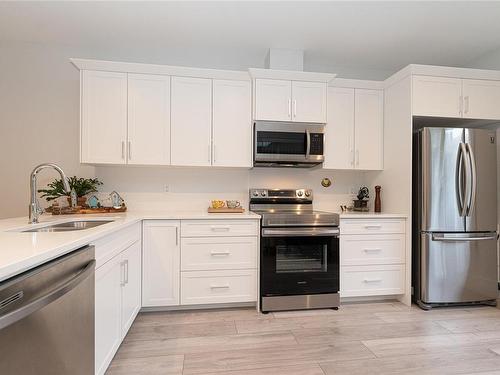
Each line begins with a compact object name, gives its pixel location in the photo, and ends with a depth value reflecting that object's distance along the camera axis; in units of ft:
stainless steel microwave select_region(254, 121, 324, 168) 9.36
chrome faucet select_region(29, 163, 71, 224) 5.56
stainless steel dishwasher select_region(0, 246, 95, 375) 2.51
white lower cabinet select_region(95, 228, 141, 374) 4.78
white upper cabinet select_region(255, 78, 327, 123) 9.30
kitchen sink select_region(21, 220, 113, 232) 6.10
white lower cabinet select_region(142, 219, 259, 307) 8.07
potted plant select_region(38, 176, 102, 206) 8.80
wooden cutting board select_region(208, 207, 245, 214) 9.39
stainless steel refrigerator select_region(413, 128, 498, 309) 8.54
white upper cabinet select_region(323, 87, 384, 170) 9.98
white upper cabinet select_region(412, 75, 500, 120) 8.90
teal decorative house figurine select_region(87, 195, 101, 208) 9.10
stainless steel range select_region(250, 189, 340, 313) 8.32
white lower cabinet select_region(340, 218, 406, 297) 8.93
